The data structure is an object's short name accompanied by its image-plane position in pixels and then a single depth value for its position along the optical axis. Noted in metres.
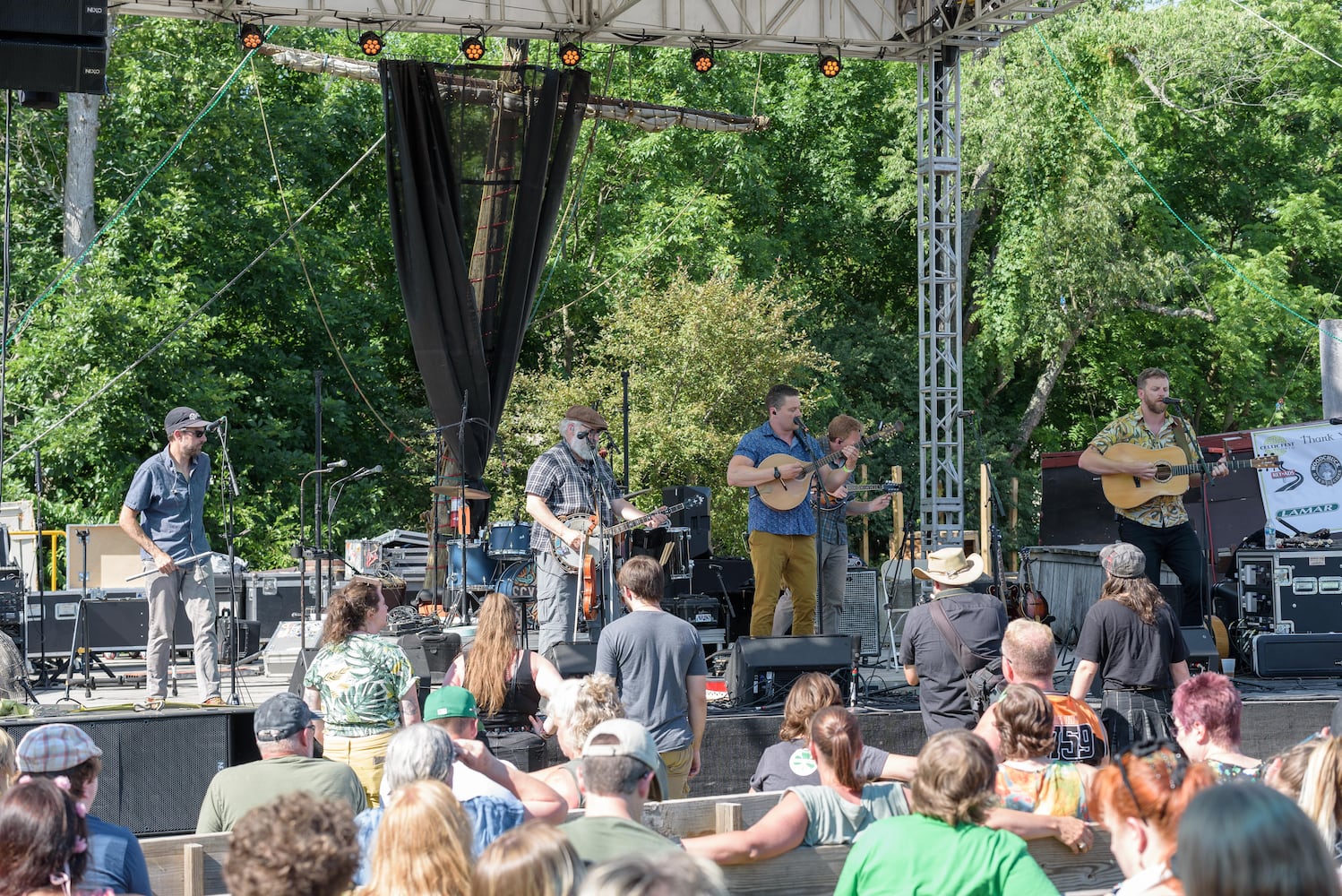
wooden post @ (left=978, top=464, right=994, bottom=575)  11.80
